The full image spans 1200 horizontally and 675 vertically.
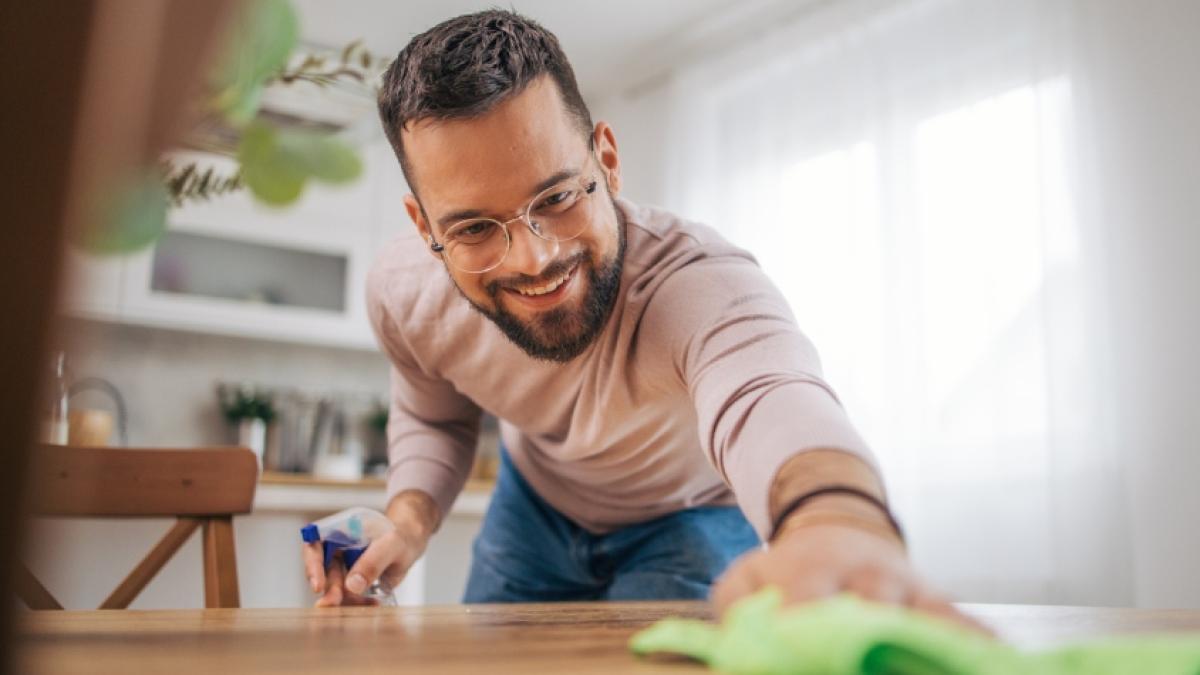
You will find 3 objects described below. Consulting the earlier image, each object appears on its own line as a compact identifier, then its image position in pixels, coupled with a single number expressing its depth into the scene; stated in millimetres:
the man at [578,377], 712
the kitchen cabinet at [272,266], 3792
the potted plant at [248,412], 4082
